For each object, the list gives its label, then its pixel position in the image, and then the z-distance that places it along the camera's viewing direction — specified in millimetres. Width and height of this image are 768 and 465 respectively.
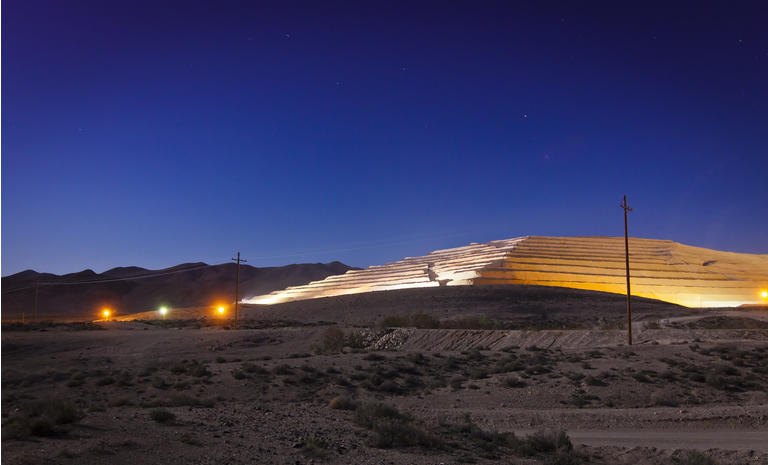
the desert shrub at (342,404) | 16500
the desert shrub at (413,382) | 23472
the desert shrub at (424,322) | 46906
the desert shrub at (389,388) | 22828
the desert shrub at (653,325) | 41397
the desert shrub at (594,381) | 21797
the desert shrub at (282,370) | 25062
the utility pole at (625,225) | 31062
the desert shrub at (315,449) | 10295
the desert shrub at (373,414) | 13398
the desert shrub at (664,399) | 19359
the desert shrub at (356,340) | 39219
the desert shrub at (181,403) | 16250
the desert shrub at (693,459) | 10359
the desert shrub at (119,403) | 16750
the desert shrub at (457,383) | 22917
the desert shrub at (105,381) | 23781
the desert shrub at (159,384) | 22780
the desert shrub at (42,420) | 9570
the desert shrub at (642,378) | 22125
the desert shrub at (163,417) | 11859
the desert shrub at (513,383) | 22283
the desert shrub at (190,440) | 10336
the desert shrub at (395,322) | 47500
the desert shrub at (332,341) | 36969
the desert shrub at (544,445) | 11453
